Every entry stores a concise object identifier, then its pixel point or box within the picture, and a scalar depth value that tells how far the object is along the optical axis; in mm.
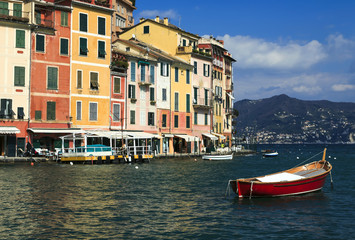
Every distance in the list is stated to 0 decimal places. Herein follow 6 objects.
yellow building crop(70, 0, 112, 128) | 56406
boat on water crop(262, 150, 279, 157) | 95225
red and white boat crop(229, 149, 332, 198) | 25141
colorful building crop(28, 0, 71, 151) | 52469
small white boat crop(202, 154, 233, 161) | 69000
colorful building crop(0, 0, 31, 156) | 50219
